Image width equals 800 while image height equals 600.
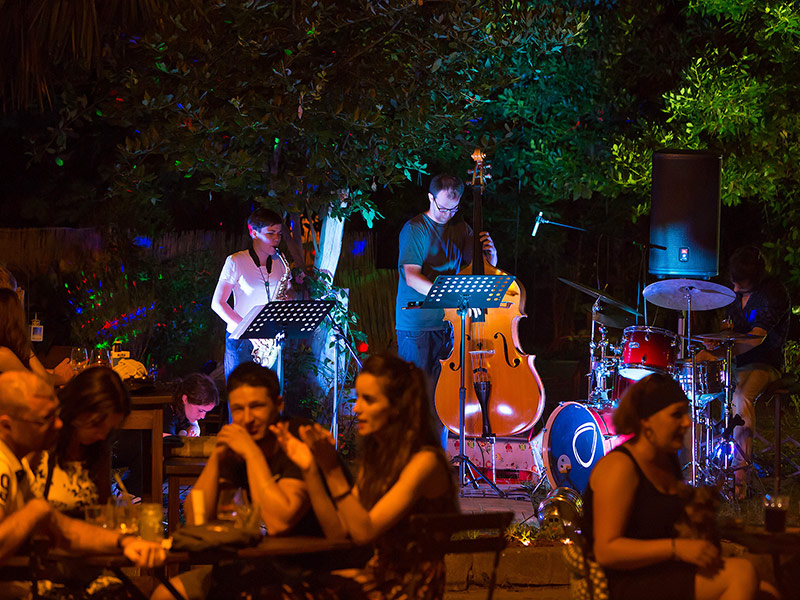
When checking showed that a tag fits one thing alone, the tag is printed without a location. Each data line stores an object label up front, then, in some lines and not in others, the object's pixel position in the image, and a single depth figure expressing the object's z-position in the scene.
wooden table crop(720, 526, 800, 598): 6.51
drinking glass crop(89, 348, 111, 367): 11.04
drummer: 14.00
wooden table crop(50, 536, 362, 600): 5.74
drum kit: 13.36
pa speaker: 15.12
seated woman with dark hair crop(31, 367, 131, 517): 7.14
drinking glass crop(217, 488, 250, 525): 6.13
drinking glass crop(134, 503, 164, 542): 5.98
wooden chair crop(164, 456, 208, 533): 9.71
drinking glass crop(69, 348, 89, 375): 11.08
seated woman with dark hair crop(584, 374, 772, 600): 6.31
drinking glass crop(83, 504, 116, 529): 6.19
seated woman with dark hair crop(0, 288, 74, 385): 8.90
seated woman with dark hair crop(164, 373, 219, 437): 12.65
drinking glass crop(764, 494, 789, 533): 6.83
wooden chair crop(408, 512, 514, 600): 6.07
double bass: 13.58
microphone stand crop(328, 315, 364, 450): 14.34
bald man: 5.74
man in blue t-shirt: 13.63
